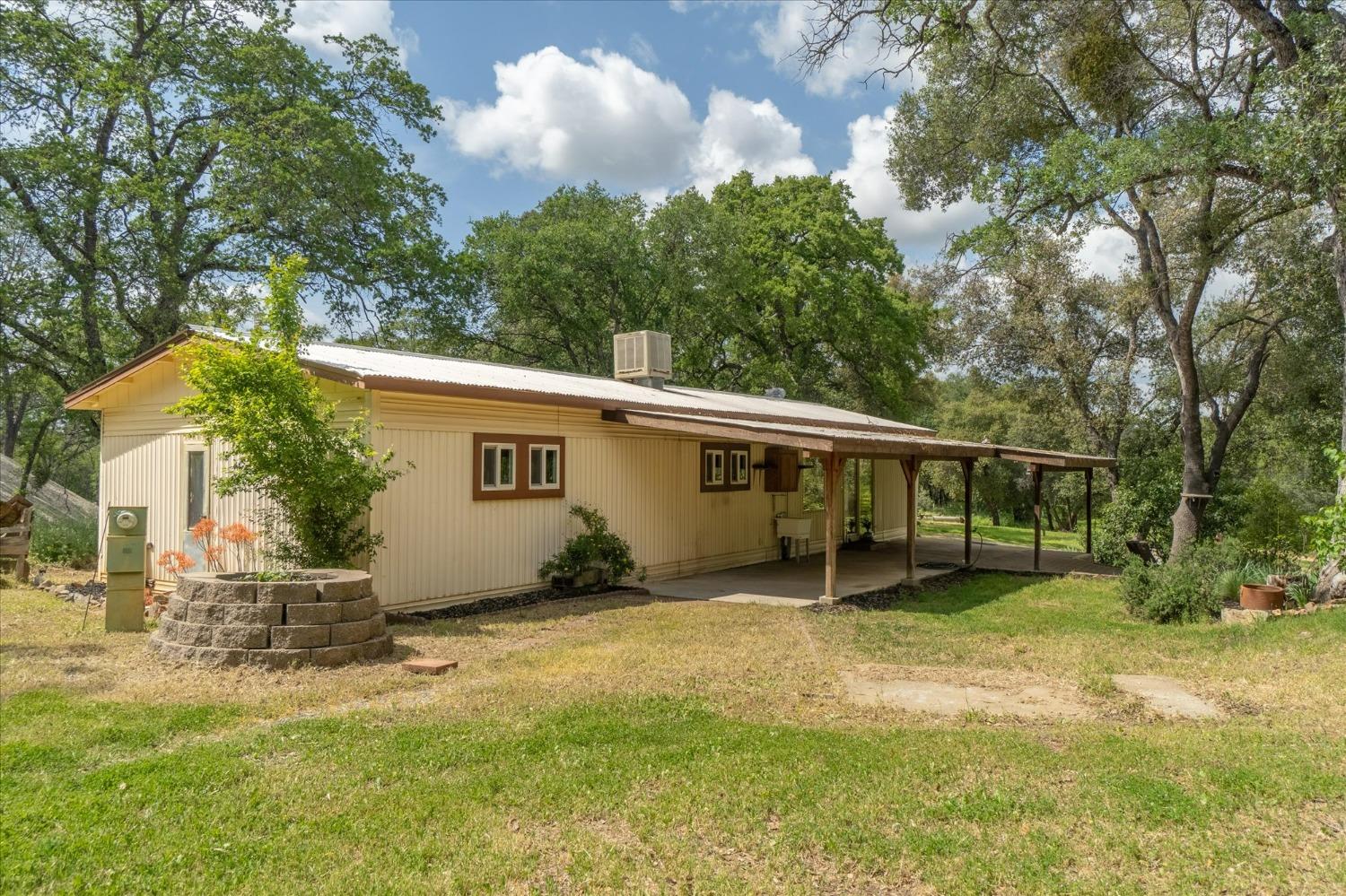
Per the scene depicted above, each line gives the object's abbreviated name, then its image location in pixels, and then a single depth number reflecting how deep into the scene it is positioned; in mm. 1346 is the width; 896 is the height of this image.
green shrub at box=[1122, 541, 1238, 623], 9844
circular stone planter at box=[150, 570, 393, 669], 6352
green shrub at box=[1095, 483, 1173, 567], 15117
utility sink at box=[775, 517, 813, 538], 15188
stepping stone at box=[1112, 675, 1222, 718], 5555
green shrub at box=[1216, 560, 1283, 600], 9758
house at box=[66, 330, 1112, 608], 9062
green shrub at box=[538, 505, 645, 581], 10648
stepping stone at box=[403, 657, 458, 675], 6293
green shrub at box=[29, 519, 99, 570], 13555
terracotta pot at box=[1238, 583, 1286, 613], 9047
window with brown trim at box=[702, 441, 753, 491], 13859
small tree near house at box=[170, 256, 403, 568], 7602
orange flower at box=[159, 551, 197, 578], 9086
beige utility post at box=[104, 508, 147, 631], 7770
